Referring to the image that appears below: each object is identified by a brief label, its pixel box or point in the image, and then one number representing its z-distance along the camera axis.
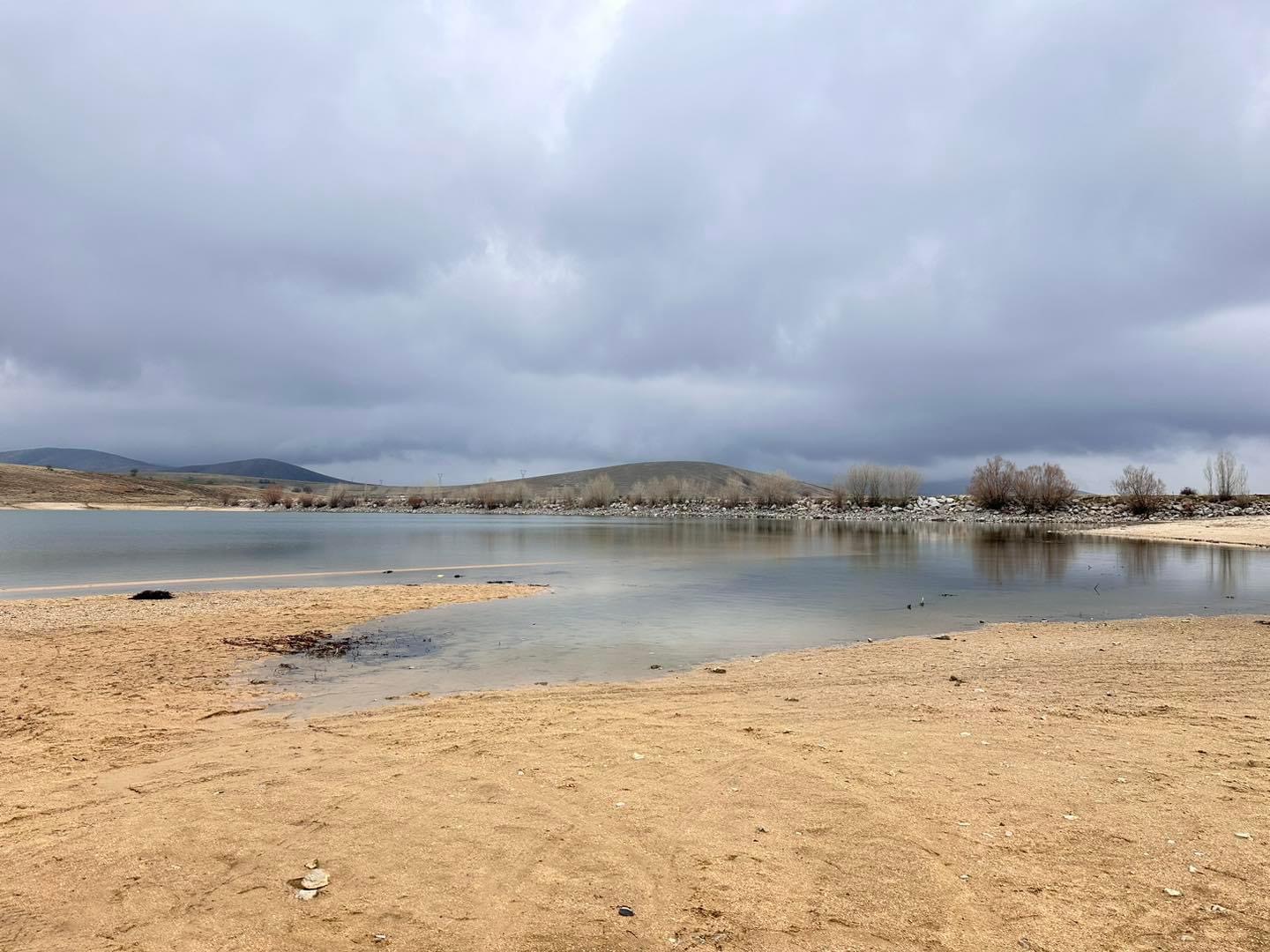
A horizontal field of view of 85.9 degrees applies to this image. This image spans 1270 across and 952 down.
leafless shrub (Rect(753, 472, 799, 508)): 163.00
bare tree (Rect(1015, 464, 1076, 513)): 108.75
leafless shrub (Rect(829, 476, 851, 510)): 145.00
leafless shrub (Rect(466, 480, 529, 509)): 190.88
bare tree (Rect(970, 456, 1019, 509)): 114.94
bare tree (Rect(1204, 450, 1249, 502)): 97.81
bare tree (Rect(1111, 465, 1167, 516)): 90.88
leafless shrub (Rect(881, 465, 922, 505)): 145.82
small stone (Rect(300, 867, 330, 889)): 4.38
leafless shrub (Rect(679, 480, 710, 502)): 182.00
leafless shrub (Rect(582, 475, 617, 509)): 181.88
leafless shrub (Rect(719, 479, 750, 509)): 169.14
